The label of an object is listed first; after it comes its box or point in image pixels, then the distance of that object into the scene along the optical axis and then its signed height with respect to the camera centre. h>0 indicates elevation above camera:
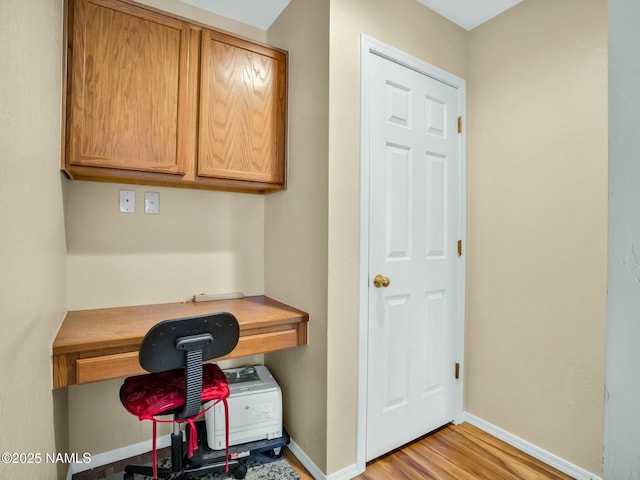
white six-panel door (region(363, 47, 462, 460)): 1.77 -0.09
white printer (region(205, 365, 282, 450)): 1.71 -0.95
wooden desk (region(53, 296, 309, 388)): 1.29 -0.42
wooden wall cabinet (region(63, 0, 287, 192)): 1.48 +0.69
